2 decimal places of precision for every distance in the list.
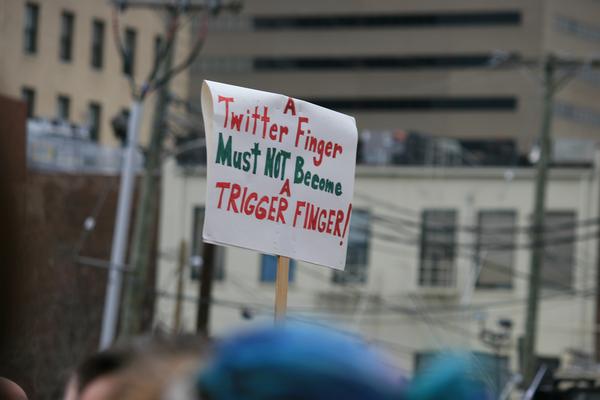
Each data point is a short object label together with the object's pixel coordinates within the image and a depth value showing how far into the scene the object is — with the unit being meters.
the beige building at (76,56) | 45.88
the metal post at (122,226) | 22.14
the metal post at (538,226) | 26.00
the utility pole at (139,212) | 22.19
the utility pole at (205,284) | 24.86
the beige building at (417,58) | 80.88
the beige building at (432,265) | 34.19
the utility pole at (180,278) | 27.39
